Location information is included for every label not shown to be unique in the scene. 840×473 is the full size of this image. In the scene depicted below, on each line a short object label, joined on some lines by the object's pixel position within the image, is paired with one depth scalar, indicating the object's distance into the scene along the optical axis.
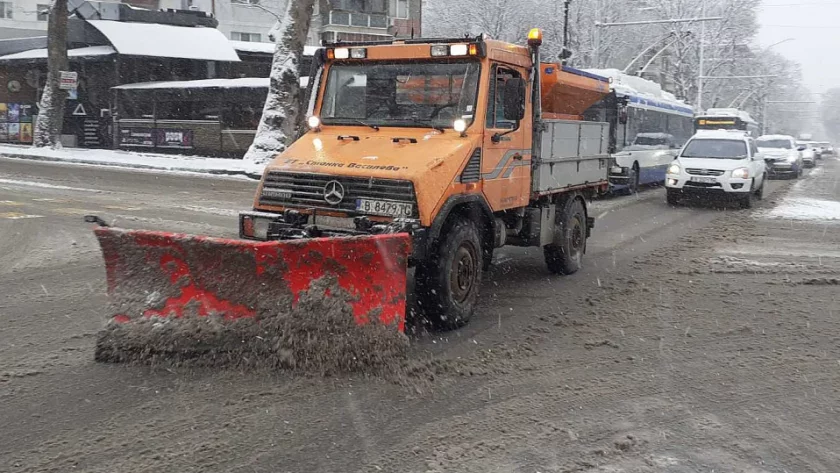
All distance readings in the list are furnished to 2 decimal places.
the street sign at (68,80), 31.05
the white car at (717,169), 18.38
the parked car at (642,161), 20.92
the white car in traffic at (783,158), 33.00
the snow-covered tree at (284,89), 24.84
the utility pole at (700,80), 51.77
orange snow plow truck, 5.61
